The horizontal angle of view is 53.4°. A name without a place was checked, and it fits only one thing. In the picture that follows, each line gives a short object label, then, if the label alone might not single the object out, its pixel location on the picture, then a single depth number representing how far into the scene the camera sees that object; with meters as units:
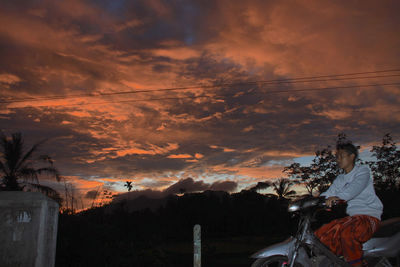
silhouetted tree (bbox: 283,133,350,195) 28.33
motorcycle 3.98
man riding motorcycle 4.00
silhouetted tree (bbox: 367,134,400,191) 26.92
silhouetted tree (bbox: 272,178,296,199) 50.41
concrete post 5.11
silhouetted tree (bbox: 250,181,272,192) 49.44
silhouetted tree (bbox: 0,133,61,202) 24.62
